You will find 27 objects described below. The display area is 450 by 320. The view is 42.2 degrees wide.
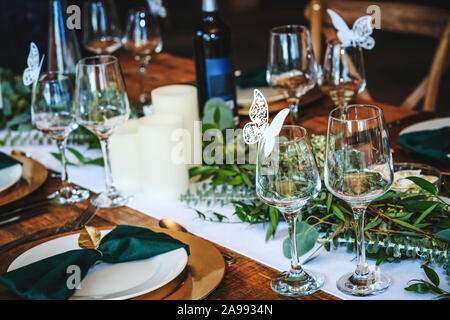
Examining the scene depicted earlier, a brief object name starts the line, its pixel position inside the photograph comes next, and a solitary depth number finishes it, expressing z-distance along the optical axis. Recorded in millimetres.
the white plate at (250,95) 1633
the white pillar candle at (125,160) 1266
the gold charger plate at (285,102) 1605
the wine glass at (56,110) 1234
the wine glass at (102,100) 1189
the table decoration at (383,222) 885
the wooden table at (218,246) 851
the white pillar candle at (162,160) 1192
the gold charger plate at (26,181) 1241
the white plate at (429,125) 1398
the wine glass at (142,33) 1946
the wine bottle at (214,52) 1420
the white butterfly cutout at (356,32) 1322
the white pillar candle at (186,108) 1312
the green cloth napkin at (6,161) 1298
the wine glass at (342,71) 1385
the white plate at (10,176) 1260
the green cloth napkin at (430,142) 1243
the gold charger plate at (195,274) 810
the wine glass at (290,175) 783
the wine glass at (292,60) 1423
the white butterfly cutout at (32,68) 1183
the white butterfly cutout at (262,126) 774
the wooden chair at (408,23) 1926
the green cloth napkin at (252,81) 1781
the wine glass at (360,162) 777
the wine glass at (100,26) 2160
